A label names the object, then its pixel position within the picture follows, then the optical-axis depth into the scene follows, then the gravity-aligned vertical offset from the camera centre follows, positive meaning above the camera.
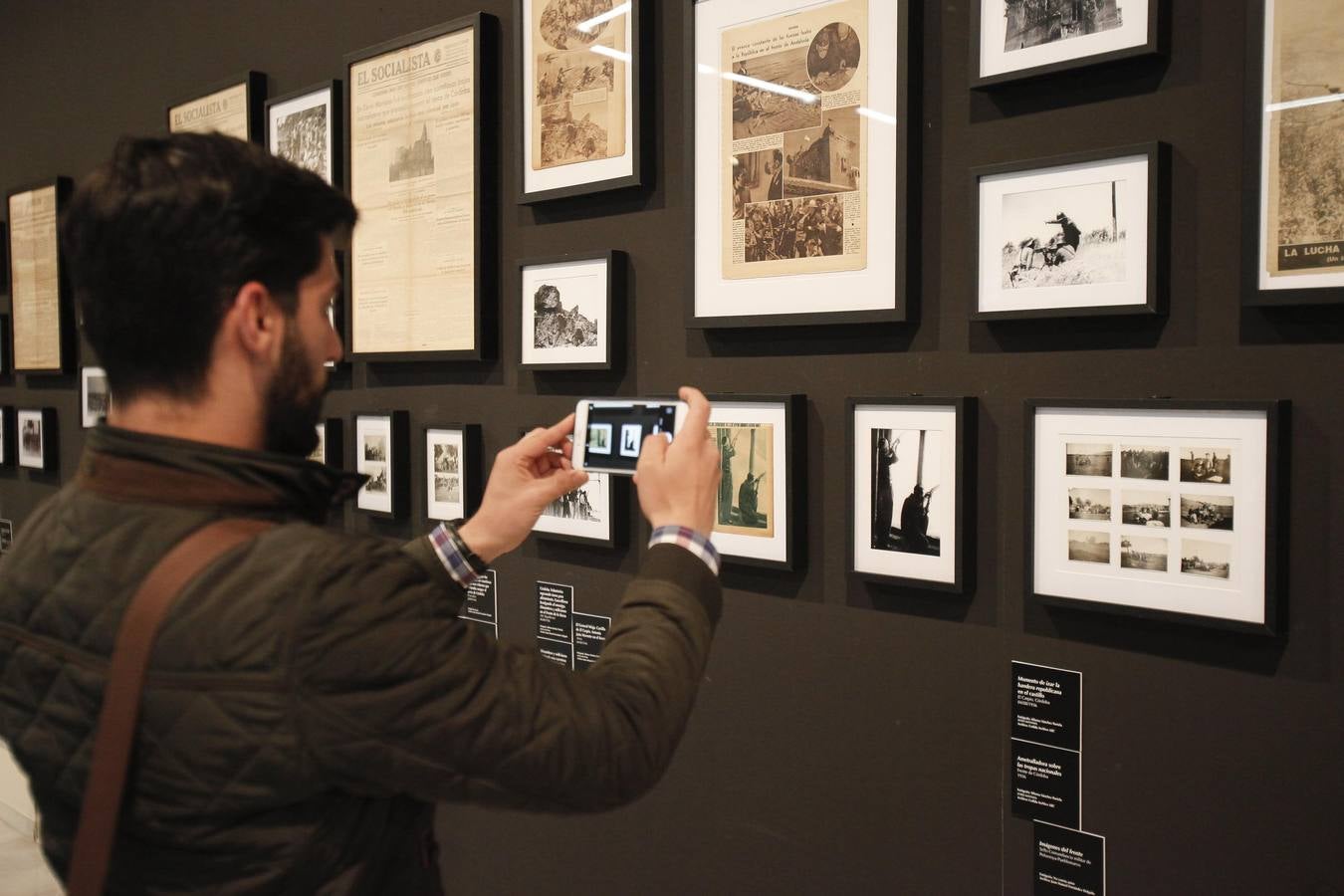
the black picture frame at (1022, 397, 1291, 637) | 1.53 -0.14
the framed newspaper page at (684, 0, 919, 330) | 1.91 +0.45
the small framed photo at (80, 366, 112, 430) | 3.90 +0.05
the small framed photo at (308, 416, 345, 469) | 3.04 -0.09
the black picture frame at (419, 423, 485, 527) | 2.70 -0.14
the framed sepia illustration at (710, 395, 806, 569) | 2.07 -0.14
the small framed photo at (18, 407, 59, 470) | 4.16 -0.11
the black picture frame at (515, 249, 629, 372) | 2.36 +0.23
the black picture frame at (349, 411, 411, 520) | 2.85 -0.13
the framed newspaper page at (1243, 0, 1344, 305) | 1.50 +0.35
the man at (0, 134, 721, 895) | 0.96 -0.20
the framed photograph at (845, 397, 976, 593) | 1.85 -0.14
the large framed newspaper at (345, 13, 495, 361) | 2.65 +0.54
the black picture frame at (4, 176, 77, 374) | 4.07 +0.37
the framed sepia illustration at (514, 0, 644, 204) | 2.33 +0.69
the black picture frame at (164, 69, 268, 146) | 3.25 +0.91
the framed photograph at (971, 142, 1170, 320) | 1.64 +0.27
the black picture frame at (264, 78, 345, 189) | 3.00 +0.77
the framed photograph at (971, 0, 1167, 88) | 1.64 +0.58
